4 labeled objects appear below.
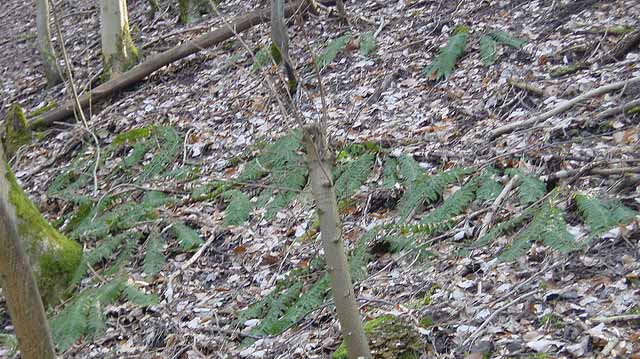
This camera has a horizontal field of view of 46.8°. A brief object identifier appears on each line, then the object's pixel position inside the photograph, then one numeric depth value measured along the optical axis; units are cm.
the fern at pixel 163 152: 813
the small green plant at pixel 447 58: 775
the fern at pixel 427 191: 568
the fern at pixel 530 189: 507
